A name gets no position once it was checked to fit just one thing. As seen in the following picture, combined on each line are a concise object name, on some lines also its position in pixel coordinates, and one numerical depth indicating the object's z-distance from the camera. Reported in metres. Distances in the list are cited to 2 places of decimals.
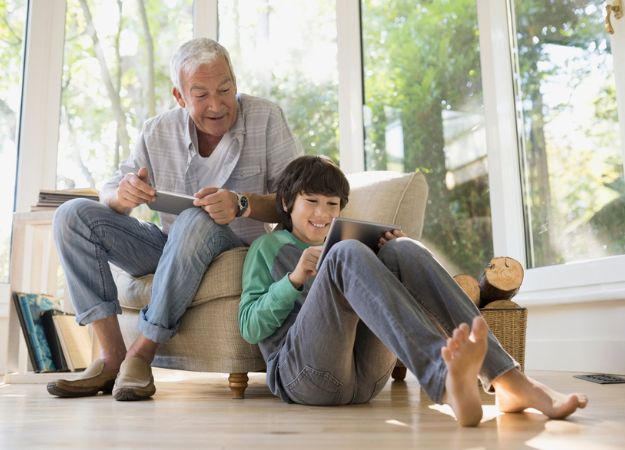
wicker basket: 2.31
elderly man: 1.86
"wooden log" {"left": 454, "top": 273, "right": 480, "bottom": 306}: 2.43
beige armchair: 1.90
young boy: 1.23
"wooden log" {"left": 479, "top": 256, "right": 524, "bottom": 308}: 2.41
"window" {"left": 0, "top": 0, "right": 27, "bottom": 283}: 3.67
